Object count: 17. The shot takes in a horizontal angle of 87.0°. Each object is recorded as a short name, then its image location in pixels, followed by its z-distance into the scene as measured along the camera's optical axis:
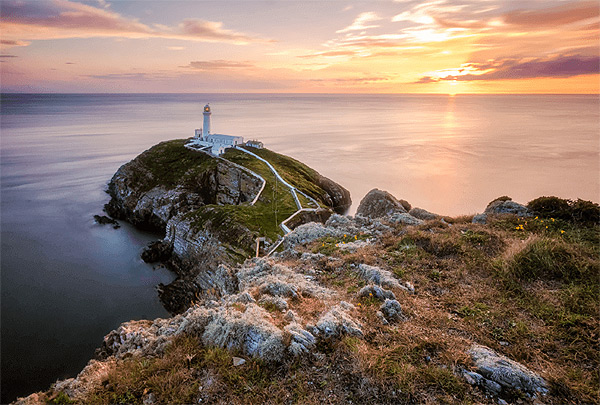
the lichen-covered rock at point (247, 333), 7.34
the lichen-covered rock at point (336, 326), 7.82
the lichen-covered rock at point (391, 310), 8.69
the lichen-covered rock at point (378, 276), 10.45
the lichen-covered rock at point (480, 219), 15.84
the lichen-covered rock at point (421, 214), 23.23
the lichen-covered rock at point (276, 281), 10.32
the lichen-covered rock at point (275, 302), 9.29
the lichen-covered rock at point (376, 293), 9.66
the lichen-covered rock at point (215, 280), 14.71
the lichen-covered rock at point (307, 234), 18.02
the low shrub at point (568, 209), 13.81
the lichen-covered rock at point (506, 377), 6.15
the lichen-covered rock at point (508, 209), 16.44
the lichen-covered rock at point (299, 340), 7.33
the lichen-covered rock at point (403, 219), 17.95
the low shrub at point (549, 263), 10.12
